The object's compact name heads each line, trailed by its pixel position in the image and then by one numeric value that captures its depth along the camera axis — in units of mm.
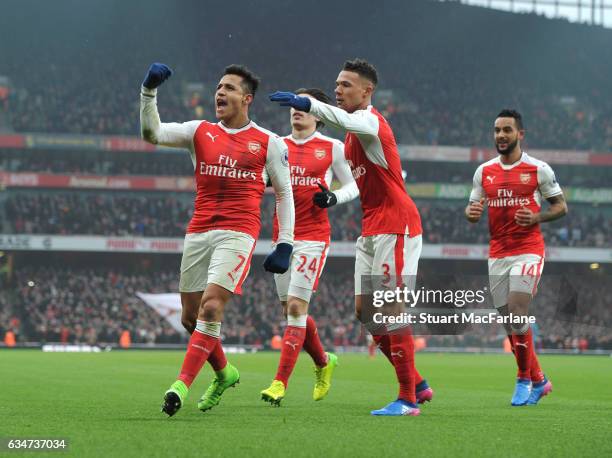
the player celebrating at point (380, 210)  7586
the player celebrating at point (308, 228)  8953
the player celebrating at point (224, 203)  7227
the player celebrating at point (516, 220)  9375
